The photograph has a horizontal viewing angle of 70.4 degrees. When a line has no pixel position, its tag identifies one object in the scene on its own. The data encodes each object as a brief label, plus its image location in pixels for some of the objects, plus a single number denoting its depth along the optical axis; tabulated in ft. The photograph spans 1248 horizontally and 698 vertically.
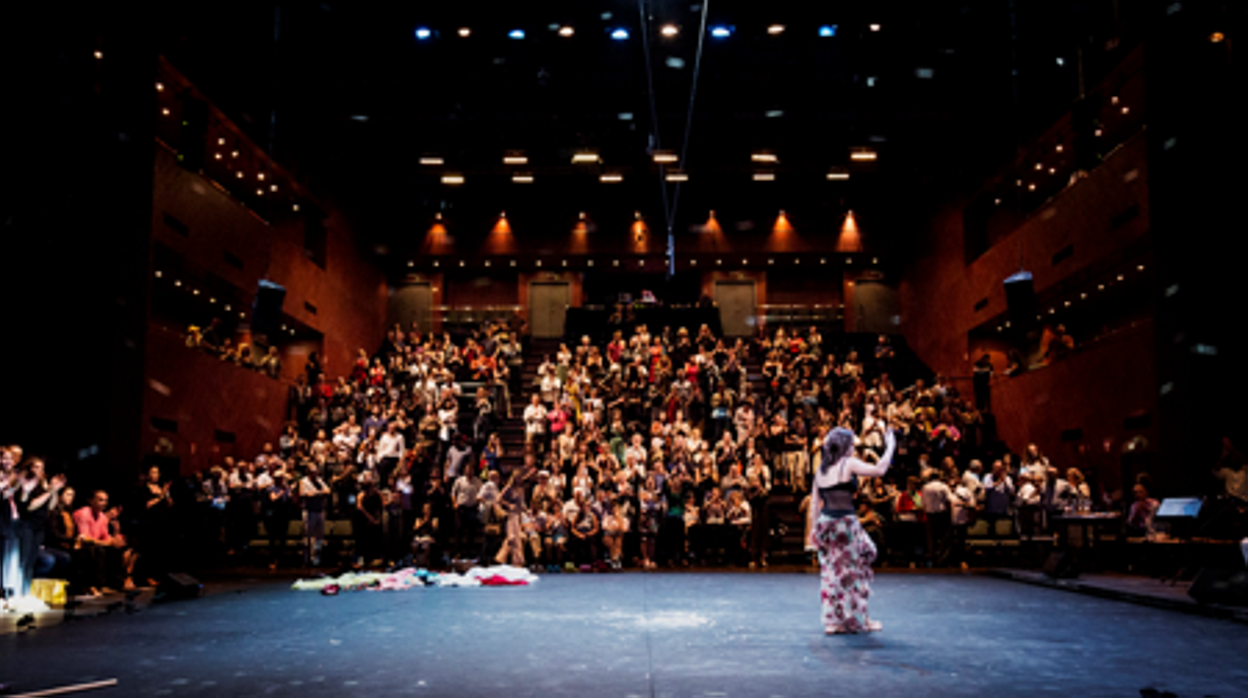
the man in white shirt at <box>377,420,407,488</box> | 49.44
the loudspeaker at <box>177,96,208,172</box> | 49.52
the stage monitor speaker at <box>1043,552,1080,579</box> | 33.19
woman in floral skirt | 20.61
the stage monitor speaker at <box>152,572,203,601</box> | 29.66
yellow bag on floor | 28.07
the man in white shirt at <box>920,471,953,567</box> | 42.55
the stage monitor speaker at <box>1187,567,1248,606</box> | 23.20
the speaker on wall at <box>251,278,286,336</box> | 47.83
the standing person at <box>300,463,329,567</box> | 44.16
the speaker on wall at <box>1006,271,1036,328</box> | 46.44
